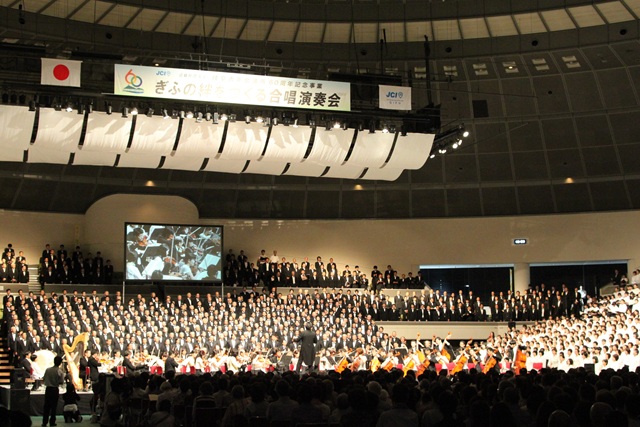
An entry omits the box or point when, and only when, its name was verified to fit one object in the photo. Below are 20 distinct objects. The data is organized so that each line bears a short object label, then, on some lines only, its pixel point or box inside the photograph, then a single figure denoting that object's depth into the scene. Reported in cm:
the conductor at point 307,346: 2281
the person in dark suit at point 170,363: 2181
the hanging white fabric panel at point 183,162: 2503
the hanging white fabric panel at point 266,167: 2609
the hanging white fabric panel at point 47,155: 2347
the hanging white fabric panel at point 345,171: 2631
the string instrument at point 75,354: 2098
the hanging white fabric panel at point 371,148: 2550
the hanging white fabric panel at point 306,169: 2603
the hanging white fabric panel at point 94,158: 2419
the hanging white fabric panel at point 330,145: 2517
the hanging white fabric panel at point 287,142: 2477
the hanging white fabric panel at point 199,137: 2405
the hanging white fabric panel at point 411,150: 2586
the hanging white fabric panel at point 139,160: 2458
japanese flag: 2183
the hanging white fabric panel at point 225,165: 2555
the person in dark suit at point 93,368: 2141
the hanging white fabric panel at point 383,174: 2683
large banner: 2275
